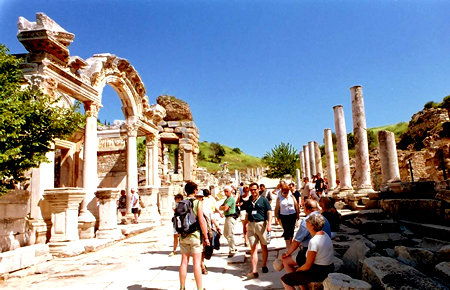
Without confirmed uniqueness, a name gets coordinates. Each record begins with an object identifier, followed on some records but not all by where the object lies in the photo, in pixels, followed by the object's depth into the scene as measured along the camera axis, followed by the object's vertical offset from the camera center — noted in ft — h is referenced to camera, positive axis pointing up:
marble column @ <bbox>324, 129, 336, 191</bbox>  61.90 +2.55
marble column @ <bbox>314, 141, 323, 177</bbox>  76.13 +6.31
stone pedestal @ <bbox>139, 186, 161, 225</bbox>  42.98 -1.97
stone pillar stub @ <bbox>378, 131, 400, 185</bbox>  38.27 +2.91
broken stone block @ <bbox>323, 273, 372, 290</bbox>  9.27 -3.26
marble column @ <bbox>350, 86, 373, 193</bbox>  40.52 +6.37
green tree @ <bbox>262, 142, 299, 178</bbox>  118.93 +8.74
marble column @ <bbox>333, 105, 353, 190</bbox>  47.03 +5.44
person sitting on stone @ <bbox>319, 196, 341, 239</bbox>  17.56 -1.73
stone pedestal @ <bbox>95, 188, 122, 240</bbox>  30.45 -2.33
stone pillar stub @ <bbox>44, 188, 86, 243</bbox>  23.80 -1.37
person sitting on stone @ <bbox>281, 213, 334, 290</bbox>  11.16 -3.03
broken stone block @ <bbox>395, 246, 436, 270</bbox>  14.52 -4.00
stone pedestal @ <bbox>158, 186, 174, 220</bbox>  46.44 -2.24
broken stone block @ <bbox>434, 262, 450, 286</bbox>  12.07 -3.88
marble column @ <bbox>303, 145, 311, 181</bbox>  84.64 +5.16
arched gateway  24.36 +7.16
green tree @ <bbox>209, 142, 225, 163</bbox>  216.88 +25.80
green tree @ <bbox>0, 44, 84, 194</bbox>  16.66 +4.11
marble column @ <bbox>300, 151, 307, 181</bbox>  92.17 +6.26
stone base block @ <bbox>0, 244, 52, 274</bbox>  18.21 -4.24
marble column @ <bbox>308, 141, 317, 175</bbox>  78.34 +6.28
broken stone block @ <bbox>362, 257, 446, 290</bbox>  9.70 -3.40
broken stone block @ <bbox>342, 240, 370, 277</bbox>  14.02 -3.85
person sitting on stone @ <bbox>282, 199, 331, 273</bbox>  13.17 -2.96
